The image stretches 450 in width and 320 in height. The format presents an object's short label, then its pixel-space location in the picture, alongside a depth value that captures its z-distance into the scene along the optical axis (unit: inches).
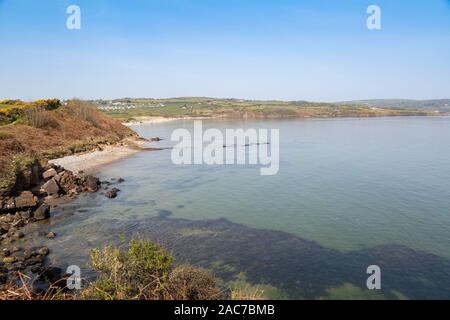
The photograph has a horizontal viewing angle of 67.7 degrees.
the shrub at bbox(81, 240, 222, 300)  442.0
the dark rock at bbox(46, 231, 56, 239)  903.7
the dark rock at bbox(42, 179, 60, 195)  1302.9
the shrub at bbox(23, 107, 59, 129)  2317.9
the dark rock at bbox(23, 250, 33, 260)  774.3
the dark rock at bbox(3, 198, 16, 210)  1039.9
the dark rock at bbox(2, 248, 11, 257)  783.4
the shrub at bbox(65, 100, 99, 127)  2967.5
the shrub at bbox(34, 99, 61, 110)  2735.0
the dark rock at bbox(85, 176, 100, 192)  1403.8
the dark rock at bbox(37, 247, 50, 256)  795.4
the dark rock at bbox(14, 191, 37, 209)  1066.1
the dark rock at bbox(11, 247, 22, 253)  809.1
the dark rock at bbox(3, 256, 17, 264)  747.2
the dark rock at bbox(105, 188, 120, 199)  1318.8
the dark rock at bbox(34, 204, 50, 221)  1029.4
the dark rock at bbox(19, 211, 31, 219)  1026.7
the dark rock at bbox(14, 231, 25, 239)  894.4
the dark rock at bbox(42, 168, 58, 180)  1429.6
